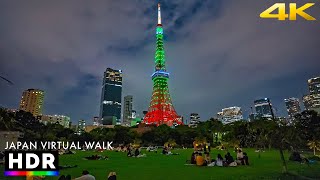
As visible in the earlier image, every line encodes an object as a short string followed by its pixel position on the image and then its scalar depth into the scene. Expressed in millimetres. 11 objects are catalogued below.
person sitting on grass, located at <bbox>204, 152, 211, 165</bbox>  12244
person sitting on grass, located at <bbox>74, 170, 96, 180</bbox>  6299
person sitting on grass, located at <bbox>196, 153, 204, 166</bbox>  12036
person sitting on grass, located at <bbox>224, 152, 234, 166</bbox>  11813
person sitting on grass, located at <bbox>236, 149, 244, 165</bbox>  12423
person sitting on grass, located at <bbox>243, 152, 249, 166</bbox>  12470
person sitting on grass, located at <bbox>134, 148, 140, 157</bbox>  19038
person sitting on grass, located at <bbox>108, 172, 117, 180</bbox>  6988
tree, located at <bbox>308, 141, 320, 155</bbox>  19342
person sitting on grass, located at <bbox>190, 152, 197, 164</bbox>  12897
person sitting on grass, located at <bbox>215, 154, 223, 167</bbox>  11790
